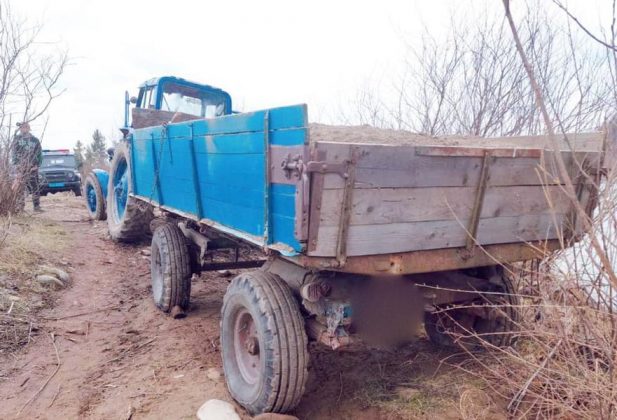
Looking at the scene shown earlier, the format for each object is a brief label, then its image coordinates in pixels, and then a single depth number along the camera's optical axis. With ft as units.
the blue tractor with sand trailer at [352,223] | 7.64
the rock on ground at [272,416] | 8.91
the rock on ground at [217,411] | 9.71
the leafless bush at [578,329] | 6.79
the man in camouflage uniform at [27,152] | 27.42
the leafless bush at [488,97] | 19.80
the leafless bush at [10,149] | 24.64
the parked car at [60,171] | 48.65
